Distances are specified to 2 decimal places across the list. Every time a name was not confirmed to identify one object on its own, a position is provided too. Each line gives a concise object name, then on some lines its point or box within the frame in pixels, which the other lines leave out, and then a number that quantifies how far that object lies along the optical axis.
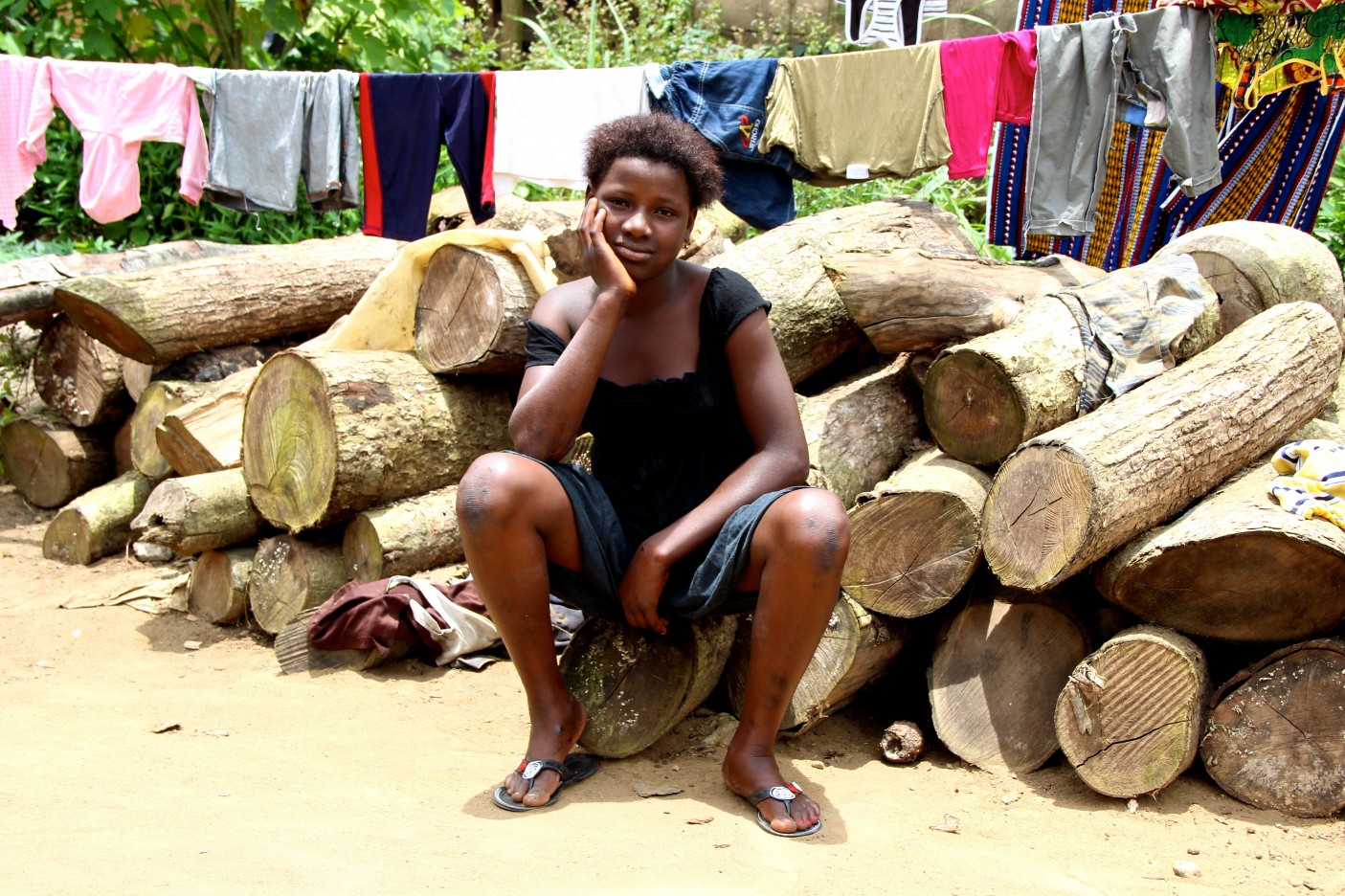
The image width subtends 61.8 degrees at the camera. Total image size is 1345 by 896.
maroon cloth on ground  3.78
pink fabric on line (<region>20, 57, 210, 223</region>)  5.43
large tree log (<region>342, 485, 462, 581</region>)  4.09
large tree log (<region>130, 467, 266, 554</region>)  4.20
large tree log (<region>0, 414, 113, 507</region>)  5.52
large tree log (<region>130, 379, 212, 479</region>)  5.04
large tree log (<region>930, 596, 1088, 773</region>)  3.10
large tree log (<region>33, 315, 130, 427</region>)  5.43
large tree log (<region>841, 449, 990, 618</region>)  3.12
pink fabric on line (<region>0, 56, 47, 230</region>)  5.37
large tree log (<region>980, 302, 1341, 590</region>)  2.84
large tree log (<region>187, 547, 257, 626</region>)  4.37
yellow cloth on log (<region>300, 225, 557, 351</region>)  4.18
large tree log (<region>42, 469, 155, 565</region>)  5.12
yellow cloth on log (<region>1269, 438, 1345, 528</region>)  2.77
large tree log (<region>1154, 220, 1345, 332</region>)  3.77
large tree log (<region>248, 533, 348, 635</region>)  4.18
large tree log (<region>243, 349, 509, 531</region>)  4.00
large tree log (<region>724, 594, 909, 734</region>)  3.21
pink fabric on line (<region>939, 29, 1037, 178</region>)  4.59
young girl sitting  2.57
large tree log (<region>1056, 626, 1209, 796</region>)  2.80
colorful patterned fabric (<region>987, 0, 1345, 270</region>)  4.59
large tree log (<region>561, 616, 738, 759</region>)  3.01
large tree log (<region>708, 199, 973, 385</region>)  4.12
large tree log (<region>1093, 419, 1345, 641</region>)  2.71
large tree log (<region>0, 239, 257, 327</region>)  5.14
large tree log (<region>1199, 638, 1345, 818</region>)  2.72
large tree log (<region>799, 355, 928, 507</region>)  3.68
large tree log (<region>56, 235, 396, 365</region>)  4.86
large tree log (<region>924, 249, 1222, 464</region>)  3.24
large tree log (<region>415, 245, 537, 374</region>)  4.07
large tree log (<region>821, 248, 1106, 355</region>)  3.66
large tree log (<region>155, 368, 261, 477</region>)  4.57
